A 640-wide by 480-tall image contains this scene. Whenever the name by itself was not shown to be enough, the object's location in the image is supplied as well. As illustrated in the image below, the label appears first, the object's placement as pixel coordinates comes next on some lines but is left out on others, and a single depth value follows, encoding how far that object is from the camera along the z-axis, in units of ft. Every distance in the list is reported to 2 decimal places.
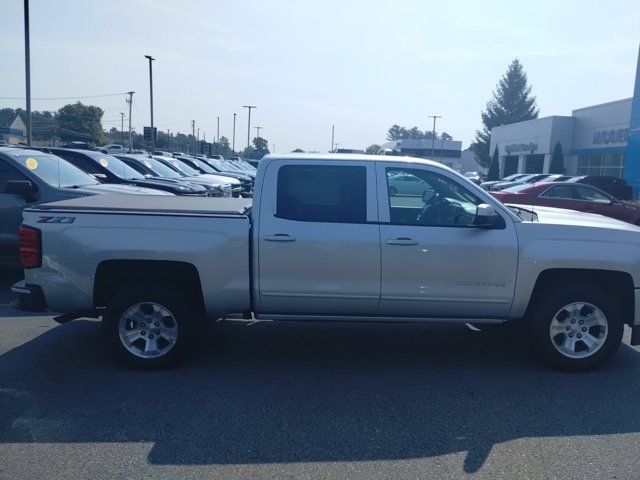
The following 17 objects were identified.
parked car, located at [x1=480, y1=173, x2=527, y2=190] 118.93
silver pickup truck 17.39
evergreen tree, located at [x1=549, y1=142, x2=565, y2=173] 145.59
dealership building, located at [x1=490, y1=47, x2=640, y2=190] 101.09
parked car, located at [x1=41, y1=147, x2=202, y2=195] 40.14
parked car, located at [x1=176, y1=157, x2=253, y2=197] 75.00
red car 50.80
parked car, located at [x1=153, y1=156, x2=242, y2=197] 55.50
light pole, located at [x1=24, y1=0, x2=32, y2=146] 59.36
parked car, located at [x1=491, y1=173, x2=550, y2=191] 85.76
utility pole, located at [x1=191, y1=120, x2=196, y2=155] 318.61
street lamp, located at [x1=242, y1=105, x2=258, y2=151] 196.34
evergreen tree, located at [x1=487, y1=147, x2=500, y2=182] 178.53
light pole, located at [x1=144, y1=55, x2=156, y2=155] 112.94
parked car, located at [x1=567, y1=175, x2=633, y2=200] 73.92
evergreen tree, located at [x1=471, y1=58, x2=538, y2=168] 280.10
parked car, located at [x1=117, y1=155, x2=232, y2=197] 49.99
